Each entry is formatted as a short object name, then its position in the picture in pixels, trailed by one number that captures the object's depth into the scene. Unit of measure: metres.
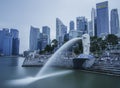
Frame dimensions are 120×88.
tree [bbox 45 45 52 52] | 85.51
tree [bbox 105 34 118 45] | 63.59
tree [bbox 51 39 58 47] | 83.43
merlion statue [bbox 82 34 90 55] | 38.06
